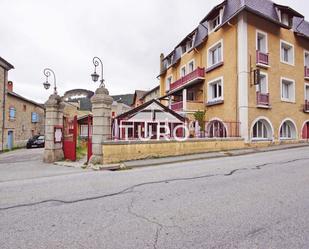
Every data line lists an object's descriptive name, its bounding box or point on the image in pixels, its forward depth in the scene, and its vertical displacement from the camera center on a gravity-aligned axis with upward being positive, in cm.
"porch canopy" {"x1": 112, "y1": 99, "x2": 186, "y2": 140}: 1406 +89
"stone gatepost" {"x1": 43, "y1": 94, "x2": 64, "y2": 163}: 1182 +41
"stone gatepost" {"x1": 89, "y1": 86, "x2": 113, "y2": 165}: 1006 +48
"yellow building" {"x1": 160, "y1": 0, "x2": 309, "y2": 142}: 1517 +460
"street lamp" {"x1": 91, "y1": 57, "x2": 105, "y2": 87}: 1090 +281
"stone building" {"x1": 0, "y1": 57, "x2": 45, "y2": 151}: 2130 +188
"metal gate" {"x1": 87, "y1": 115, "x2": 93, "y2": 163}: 1062 -13
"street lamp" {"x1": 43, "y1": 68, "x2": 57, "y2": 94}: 1309 +292
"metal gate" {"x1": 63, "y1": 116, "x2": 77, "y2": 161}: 1156 -25
